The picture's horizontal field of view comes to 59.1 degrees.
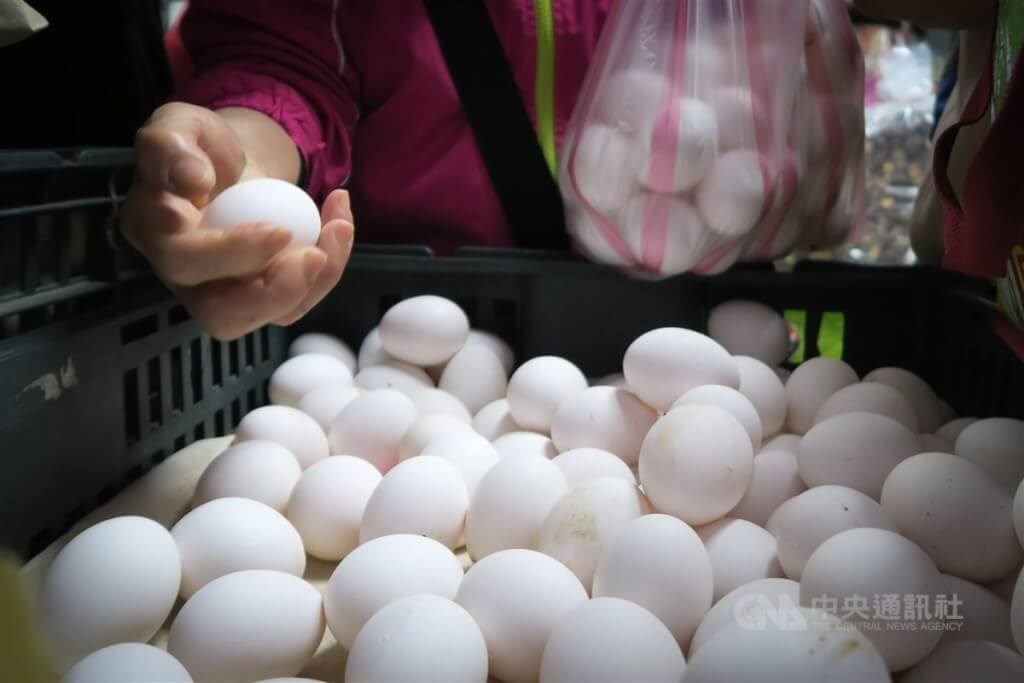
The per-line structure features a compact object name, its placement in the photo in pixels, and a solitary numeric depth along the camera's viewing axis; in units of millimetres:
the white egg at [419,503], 663
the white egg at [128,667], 472
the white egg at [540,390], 840
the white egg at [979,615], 554
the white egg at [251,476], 738
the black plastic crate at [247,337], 684
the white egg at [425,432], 806
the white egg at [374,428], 821
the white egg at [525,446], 805
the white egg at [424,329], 952
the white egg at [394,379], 959
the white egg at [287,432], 818
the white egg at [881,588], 503
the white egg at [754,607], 479
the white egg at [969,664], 492
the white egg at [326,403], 886
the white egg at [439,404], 910
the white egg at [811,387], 851
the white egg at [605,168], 880
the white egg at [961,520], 585
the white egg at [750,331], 956
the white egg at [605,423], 769
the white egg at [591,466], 716
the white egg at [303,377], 947
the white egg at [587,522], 613
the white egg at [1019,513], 559
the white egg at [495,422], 891
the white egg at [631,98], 856
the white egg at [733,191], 866
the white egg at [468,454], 747
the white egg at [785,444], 762
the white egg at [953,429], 788
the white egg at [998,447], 660
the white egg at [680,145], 847
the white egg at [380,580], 568
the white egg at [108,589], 554
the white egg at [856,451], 668
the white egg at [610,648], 476
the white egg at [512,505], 662
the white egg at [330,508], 707
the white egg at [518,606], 543
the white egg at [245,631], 538
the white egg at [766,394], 819
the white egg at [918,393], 851
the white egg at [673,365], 757
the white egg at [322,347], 1021
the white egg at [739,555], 616
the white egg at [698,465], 625
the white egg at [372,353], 1011
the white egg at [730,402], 722
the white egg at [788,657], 418
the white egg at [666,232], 889
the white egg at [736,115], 860
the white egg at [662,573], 552
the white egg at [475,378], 972
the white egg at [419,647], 478
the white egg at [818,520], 592
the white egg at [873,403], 774
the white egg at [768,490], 704
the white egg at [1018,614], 503
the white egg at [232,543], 632
